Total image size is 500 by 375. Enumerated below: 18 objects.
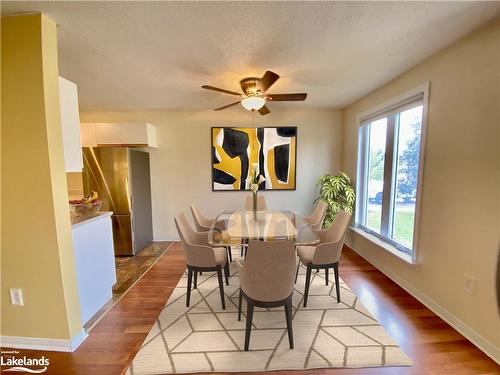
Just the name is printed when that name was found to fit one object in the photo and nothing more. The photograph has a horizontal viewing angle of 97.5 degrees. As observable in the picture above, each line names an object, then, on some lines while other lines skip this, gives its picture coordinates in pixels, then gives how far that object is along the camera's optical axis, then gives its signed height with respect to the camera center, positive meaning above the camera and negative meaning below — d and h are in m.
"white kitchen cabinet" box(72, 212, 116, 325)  1.94 -0.88
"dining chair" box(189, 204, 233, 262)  3.04 -0.74
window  2.52 +0.02
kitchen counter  1.93 -0.45
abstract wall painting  4.12 +0.30
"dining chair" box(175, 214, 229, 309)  2.12 -0.87
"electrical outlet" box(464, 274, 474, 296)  1.81 -0.96
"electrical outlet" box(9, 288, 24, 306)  1.71 -0.98
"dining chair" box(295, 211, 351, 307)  2.17 -0.85
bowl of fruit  2.20 -0.35
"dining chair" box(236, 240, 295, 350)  1.51 -0.77
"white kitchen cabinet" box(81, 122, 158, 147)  3.64 +0.62
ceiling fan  2.29 +0.83
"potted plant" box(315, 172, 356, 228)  3.65 -0.42
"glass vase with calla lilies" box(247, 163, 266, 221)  2.93 -0.18
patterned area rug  1.58 -1.38
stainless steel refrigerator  3.47 -0.22
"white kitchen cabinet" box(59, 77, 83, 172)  1.76 +0.38
